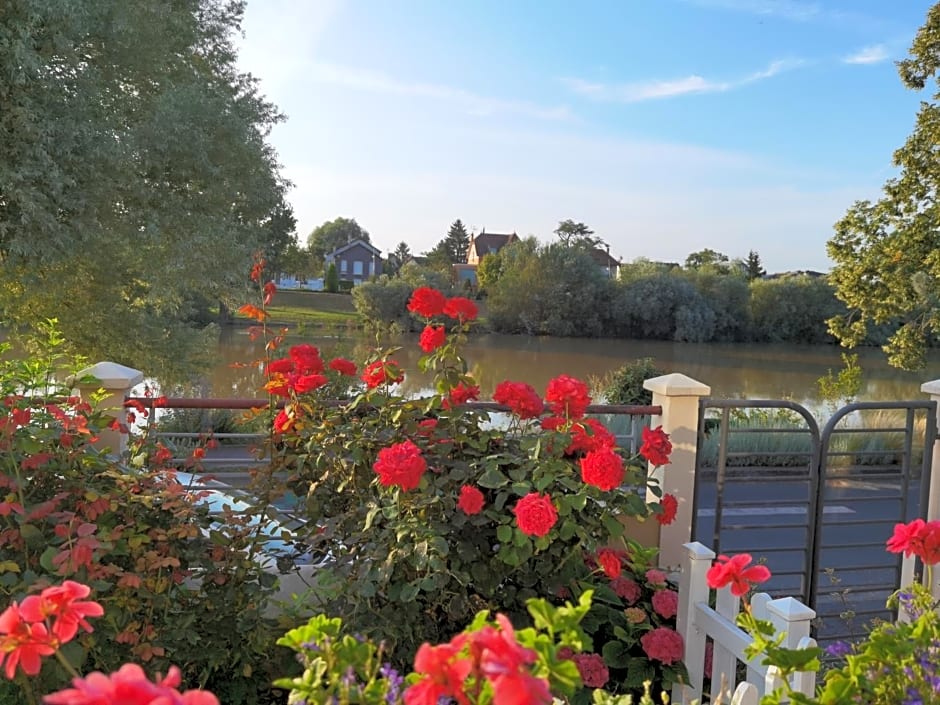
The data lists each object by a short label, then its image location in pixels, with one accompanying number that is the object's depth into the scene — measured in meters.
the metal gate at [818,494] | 3.36
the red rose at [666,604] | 2.38
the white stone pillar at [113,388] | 2.78
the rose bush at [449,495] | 1.91
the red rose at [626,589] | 2.47
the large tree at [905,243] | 11.35
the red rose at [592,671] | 2.18
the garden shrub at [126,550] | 1.87
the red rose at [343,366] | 2.47
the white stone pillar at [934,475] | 3.56
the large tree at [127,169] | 6.93
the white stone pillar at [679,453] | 3.09
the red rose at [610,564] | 2.07
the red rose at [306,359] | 2.33
